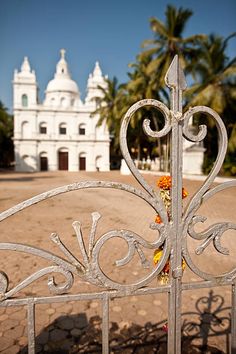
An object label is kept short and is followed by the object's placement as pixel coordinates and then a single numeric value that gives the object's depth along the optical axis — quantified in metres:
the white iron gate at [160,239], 1.12
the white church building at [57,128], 37.09
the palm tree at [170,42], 17.97
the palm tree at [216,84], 15.20
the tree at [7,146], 37.40
